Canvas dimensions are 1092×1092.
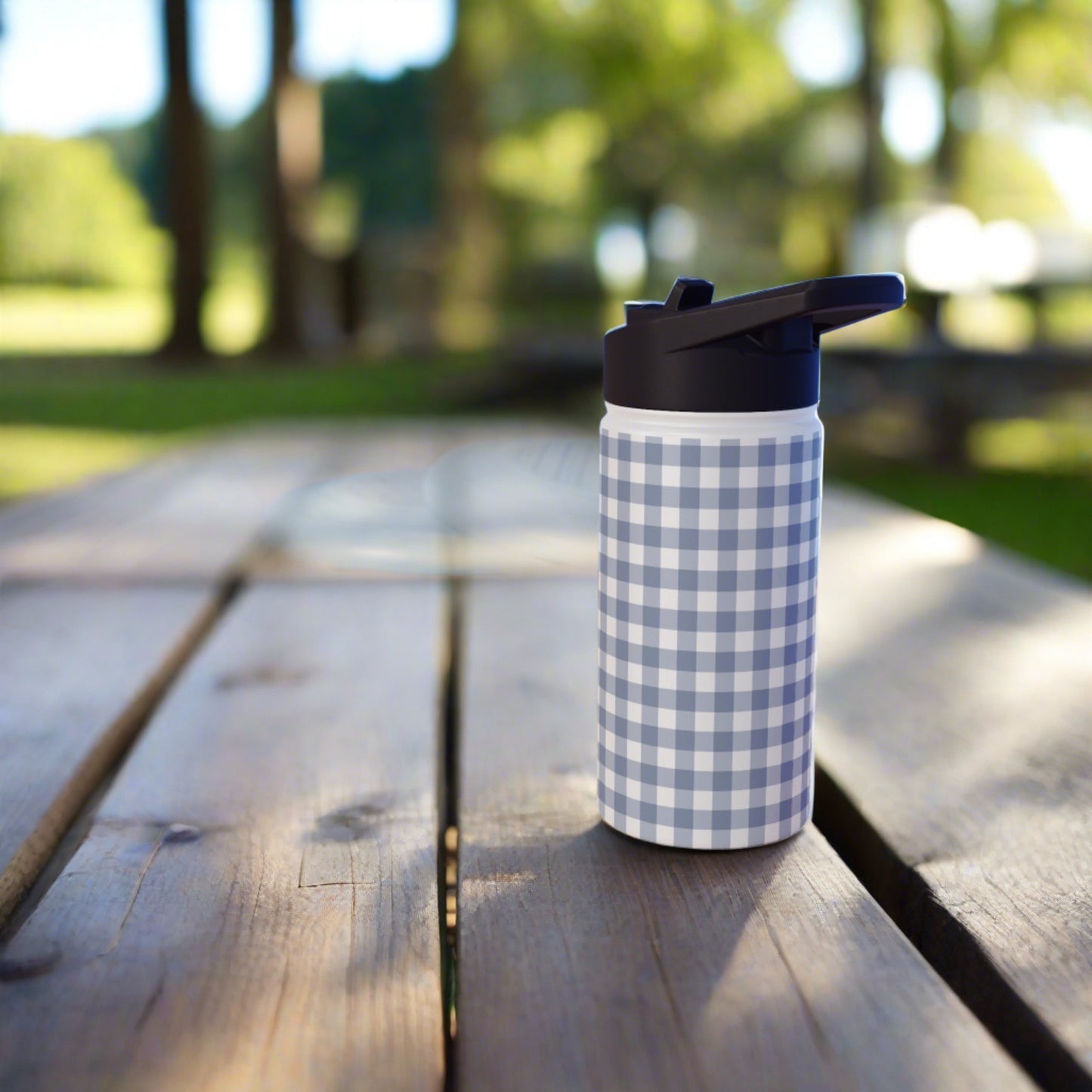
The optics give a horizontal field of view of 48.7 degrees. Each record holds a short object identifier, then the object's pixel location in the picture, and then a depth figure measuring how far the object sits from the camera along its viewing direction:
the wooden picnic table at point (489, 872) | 0.51
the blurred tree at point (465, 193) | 11.19
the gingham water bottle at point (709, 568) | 0.65
